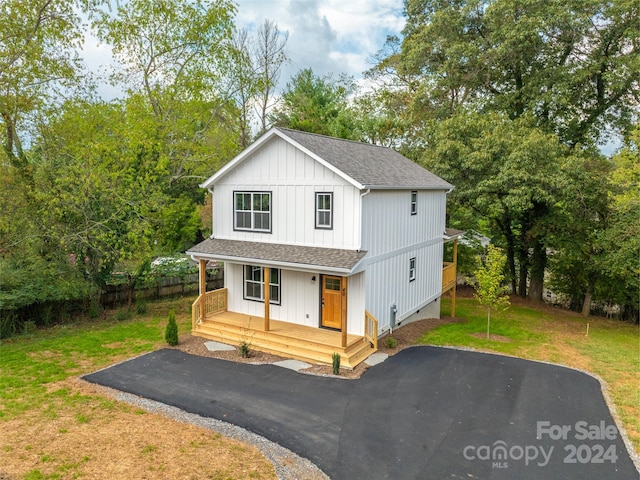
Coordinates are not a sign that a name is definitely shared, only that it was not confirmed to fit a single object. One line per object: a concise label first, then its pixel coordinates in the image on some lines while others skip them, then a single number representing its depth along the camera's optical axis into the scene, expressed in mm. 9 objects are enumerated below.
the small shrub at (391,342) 13977
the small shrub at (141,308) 18328
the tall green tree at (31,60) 15008
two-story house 13055
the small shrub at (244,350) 12984
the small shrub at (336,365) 11757
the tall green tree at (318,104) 33084
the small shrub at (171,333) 13969
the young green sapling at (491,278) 15420
